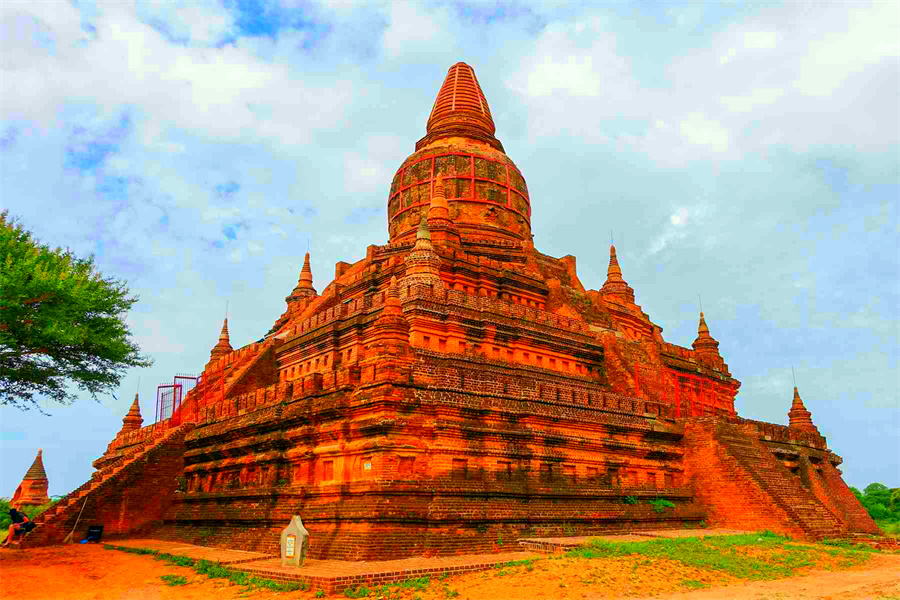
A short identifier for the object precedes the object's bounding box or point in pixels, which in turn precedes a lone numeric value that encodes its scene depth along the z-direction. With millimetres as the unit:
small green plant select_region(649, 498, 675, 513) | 23953
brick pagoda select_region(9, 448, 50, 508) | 42812
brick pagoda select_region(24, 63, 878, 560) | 19547
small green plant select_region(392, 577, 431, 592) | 14938
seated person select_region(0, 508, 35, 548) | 23348
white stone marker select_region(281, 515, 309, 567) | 16703
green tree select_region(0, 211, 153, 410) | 19266
